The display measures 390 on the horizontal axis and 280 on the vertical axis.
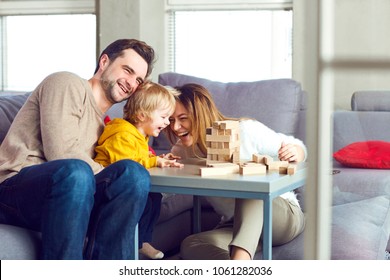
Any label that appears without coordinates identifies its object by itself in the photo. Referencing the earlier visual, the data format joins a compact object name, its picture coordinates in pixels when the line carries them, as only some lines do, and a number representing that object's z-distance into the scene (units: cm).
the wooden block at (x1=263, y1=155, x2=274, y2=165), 392
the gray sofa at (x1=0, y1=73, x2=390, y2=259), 192
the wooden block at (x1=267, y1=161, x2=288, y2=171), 393
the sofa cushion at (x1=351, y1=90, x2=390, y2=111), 147
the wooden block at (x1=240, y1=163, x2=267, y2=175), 380
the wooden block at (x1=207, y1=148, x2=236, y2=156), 401
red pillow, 158
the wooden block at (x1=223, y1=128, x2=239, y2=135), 397
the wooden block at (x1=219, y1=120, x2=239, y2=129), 396
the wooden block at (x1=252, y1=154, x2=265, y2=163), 399
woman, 423
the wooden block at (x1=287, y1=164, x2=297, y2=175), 384
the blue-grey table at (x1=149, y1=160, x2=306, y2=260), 352
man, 352
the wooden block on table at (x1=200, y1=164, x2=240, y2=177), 372
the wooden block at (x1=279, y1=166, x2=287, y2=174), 387
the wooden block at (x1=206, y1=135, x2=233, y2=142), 400
